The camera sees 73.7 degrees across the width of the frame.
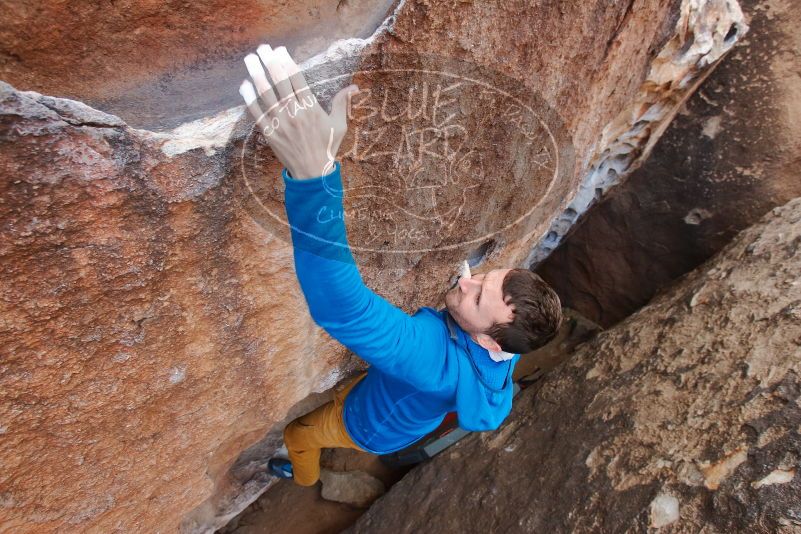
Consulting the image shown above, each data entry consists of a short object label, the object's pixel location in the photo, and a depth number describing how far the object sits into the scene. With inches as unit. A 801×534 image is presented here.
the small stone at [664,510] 55.7
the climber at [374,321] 33.5
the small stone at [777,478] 51.8
